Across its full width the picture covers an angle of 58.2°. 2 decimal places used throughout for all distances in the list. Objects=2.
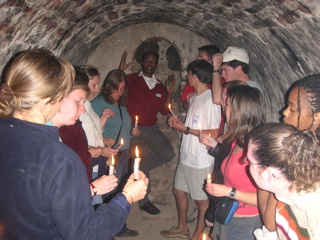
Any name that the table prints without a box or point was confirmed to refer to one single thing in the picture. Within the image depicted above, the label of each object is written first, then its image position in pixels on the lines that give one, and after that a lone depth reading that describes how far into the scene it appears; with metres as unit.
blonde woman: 1.29
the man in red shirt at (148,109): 5.05
